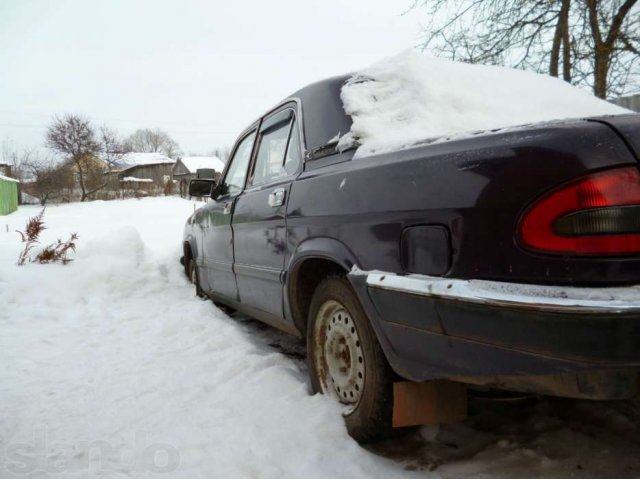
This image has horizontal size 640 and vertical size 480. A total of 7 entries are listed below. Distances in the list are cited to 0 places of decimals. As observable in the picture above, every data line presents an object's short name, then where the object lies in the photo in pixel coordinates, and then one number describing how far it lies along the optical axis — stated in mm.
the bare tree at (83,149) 32312
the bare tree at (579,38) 8773
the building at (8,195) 23195
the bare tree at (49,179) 30469
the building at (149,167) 53719
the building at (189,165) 51125
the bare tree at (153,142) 73688
